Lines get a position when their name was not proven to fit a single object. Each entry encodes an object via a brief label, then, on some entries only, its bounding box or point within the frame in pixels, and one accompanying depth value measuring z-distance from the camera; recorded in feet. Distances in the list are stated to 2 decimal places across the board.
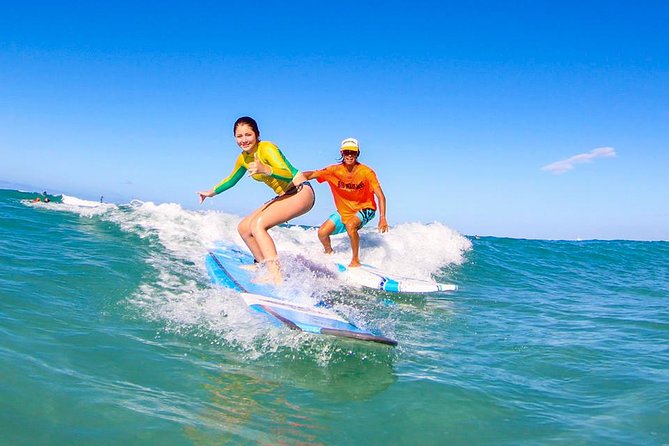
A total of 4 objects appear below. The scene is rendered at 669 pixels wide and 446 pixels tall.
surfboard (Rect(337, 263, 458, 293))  25.14
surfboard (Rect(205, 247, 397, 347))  12.66
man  26.27
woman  17.94
